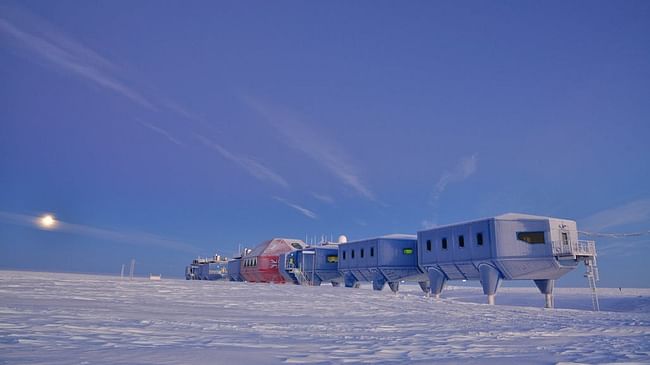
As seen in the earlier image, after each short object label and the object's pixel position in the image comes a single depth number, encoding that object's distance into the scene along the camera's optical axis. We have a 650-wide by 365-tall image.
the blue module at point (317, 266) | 62.59
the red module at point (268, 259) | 71.31
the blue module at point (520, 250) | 35.62
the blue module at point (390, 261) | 50.22
